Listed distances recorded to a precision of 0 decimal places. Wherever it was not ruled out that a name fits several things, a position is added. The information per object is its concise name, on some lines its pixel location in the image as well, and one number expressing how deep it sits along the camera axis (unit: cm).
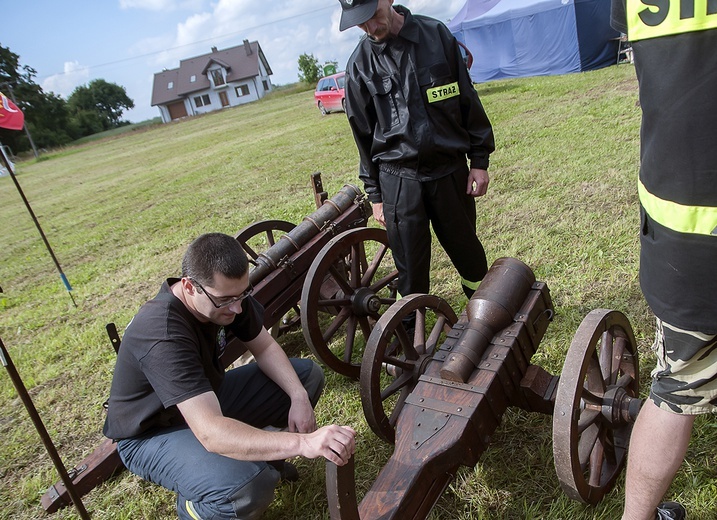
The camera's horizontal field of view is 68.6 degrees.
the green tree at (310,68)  4712
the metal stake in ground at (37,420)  192
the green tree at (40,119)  4097
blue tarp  1531
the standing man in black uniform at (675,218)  117
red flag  389
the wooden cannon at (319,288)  285
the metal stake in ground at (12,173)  495
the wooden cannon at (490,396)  187
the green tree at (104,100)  7731
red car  1873
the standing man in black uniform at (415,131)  276
